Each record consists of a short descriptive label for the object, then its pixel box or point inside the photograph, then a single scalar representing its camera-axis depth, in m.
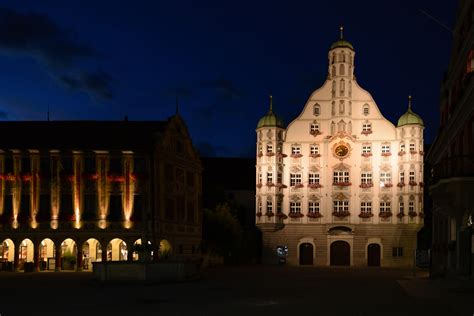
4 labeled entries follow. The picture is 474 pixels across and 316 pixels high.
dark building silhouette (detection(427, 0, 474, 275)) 30.30
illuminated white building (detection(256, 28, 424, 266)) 69.50
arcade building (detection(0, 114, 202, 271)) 54.88
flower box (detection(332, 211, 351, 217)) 70.69
